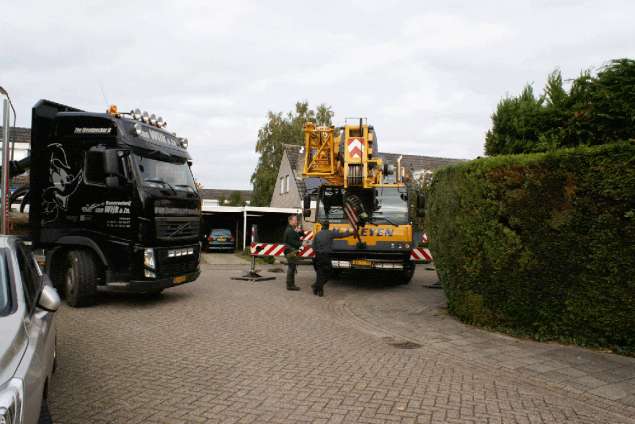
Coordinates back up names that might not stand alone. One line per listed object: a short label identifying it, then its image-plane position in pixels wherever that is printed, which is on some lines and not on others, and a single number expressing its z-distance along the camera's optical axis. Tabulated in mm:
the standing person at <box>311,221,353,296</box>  11375
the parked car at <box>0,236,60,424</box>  2574
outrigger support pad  14289
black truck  8438
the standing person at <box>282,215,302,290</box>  12414
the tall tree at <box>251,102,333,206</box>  43938
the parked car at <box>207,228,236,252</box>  28172
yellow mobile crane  12125
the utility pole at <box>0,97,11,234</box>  7383
